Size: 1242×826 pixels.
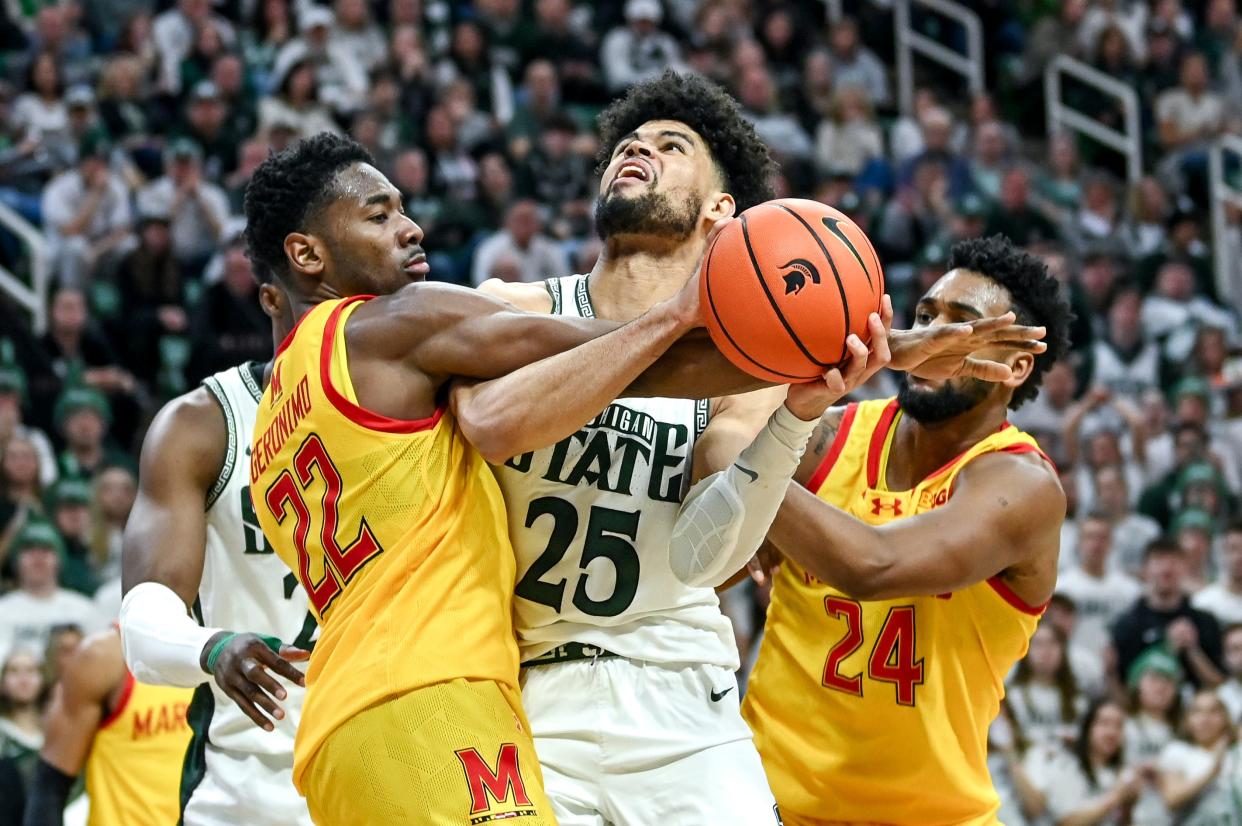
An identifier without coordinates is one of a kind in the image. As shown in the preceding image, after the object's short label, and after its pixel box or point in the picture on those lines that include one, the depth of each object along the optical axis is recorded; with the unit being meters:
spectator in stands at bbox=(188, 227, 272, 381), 10.34
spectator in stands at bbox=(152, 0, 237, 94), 13.04
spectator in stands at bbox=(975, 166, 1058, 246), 12.82
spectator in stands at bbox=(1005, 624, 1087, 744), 8.79
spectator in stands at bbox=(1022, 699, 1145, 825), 8.48
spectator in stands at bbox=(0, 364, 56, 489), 9.52
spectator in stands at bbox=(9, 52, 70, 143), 12.02
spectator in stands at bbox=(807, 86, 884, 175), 14.05
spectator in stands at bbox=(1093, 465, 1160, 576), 10.46
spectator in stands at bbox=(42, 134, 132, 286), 11.08
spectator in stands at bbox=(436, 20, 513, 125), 13.70
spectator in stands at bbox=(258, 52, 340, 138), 12.21
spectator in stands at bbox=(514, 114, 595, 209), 12.52
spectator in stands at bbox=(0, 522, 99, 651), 8.32
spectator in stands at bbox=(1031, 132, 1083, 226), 13.86
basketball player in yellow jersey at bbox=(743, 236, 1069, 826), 4.76
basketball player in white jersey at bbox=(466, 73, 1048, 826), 3.94
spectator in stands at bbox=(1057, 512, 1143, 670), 9.80
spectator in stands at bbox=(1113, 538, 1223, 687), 9.13
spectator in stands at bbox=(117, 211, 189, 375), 10.59
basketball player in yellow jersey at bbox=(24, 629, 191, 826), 5.89
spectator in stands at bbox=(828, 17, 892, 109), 15.08
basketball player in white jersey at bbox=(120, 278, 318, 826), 4.69
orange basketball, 3.54
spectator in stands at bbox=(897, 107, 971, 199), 13.71
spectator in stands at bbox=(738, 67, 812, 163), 13.87
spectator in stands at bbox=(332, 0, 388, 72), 13.43
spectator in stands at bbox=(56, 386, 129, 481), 9.59
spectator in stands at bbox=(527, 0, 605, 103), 14.03
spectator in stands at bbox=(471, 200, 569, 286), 11.49
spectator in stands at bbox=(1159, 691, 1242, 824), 8.34
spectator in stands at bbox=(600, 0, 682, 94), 14.32
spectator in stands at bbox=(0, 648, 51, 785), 7.47
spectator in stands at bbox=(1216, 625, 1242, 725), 9.01
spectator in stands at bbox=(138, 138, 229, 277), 11.30
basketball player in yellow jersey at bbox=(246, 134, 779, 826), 3.61
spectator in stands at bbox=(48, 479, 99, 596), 8.89
